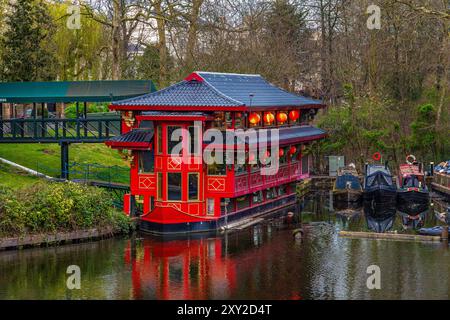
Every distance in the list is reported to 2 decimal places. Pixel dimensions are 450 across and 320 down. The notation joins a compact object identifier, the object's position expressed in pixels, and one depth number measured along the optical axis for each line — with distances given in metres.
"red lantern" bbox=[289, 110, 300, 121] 54.23
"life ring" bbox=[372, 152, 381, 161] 63.59
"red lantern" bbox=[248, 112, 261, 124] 47.62
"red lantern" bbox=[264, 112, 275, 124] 49.72
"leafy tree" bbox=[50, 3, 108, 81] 75.62
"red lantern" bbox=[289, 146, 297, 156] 52.56
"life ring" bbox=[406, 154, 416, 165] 59.65
